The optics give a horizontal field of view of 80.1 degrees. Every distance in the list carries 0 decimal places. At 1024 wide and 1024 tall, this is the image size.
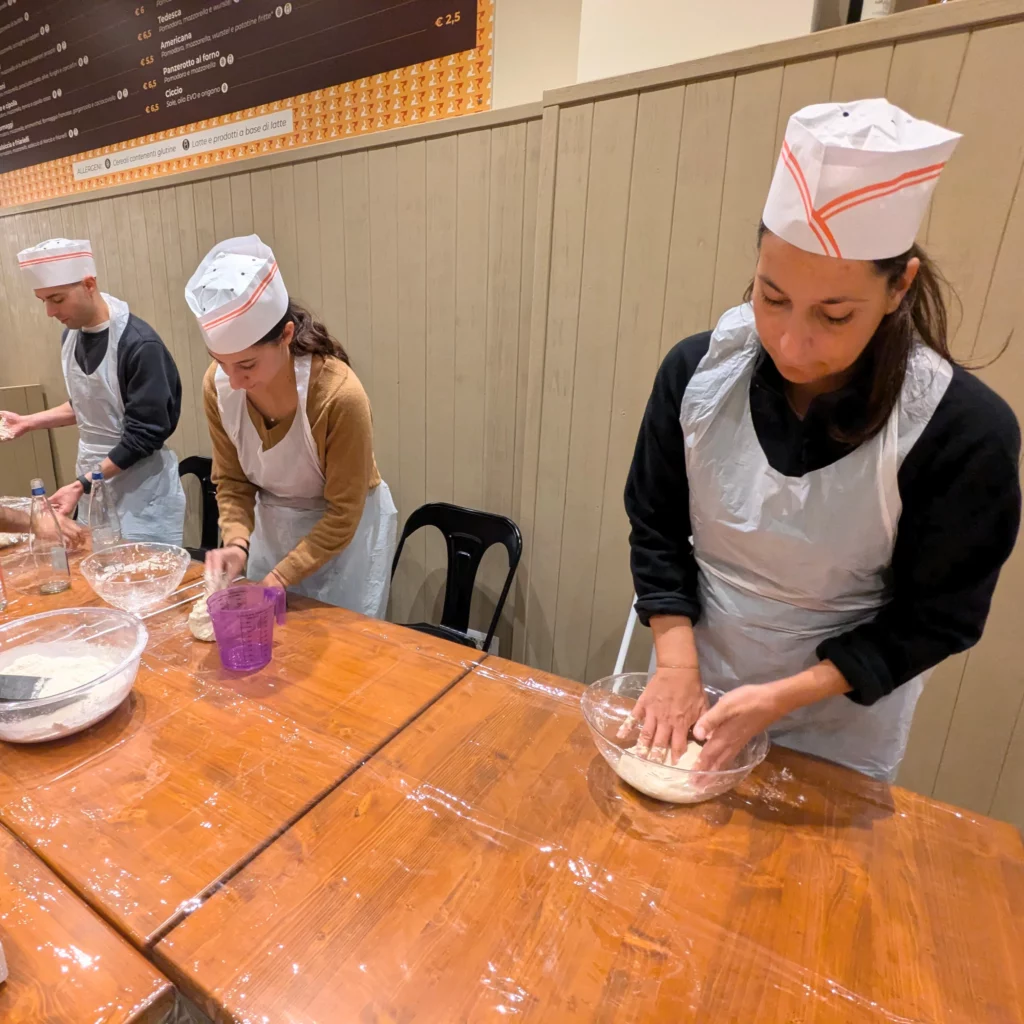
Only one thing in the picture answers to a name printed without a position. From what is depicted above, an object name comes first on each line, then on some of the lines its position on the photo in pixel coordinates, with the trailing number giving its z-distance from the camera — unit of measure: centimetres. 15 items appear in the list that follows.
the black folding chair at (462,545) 189
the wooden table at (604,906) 61
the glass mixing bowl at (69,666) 92
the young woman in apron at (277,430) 130
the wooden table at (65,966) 58
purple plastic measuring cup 113
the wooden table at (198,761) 74
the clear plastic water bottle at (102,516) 171
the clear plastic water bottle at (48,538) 158
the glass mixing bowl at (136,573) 138
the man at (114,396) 212
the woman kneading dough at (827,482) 73
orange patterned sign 195
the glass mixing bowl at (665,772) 84
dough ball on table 125
